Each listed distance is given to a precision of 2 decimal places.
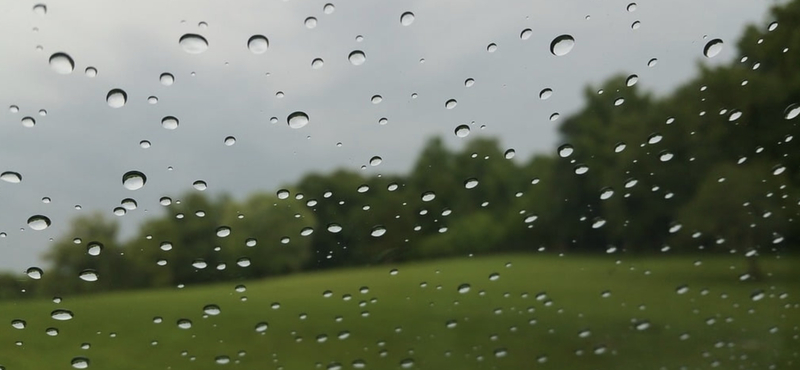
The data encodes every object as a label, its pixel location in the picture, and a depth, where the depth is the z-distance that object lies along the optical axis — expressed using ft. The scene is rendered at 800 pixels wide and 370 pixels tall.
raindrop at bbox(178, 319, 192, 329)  0.85
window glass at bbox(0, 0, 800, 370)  0.82
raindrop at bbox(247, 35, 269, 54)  0.82
